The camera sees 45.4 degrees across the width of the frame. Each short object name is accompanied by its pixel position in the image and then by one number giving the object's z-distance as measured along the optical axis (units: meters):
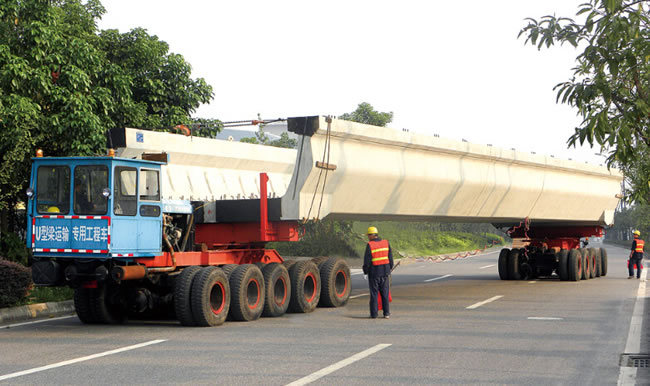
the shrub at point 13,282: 13.70
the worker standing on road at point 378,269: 13.95
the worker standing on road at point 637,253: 24.89
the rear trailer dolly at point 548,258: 23.95
